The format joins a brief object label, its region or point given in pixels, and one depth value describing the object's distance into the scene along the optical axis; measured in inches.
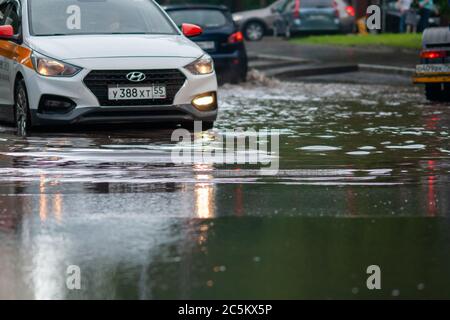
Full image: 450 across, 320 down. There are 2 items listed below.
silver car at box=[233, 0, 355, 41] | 1745.8
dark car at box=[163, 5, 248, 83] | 995.9
